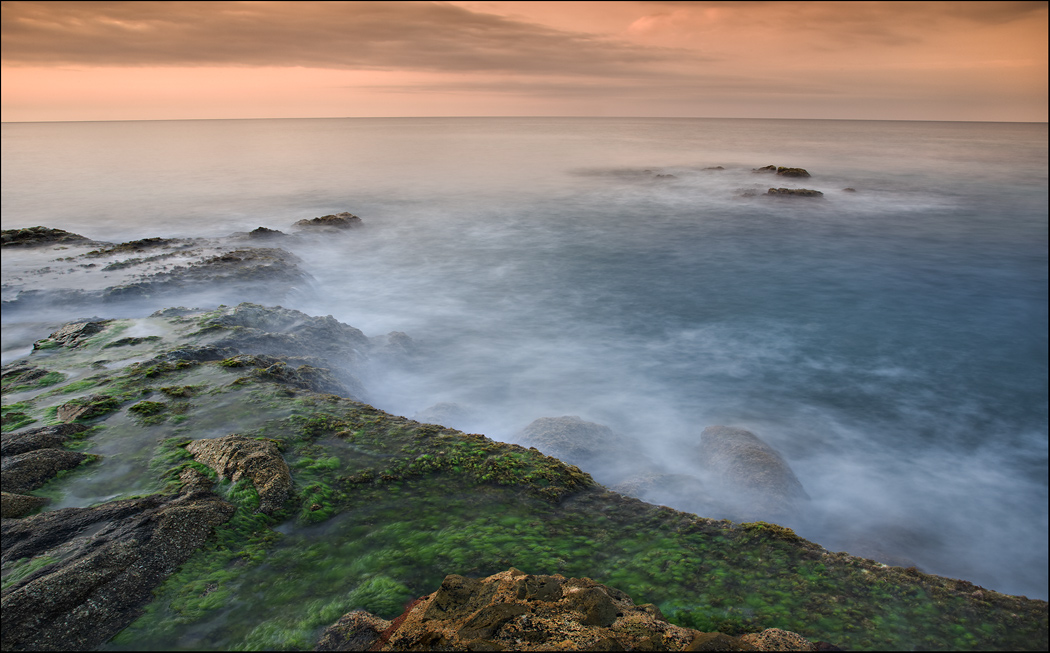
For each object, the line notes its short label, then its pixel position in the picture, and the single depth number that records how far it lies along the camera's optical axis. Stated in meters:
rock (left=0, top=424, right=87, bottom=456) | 5.51
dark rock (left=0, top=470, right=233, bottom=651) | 3.40
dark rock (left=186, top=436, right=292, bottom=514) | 4.91
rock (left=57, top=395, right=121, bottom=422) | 6.36
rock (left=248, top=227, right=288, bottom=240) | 21.31
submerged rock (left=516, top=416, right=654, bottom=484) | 8.05
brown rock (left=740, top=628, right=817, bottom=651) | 3.23
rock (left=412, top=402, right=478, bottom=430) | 9.20
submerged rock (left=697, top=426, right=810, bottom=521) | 7.23
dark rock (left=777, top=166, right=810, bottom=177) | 39.58
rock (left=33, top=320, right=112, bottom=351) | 9.59
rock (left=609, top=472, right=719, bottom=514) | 7.11
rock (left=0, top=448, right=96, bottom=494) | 4.99
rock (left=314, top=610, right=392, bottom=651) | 3.37
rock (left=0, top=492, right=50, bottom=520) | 4.55
